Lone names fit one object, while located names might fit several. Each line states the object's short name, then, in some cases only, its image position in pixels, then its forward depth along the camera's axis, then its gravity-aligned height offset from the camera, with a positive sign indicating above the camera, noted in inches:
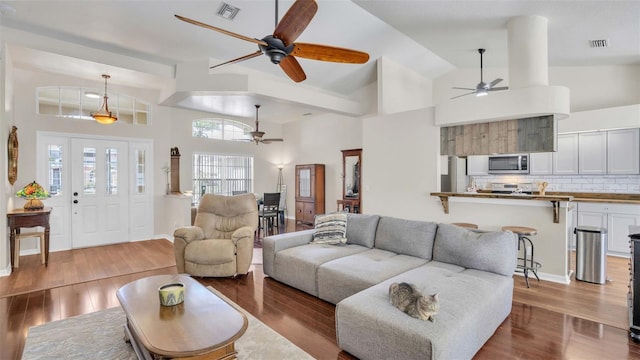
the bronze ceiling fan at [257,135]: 277.4 +40.3
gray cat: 77.9 -32.9
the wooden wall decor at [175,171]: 269.0 +7.2
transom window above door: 214.2 +57.5
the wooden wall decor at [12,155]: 171.3 +14.3
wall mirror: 300.2 +5.6
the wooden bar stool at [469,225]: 168.2 -26.3
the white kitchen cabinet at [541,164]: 233.2 +11.2
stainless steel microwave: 244.4 +11.5
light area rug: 89.7 -51.6
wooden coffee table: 65.9 -35.8
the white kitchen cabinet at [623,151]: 196.5 +17.4
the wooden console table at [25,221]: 166.2 -23.4
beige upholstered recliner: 154.2 -36.5
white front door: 224.8 -9.8
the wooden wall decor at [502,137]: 159.3 +23.8
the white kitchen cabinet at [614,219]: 191.2 -27.1
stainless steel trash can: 149.1 -38.4
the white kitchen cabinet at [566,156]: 221.0 +16.3
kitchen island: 152.6 -22.2
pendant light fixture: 190.7 +39.7
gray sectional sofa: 77.3 -35.6
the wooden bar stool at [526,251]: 147.2 -37.3
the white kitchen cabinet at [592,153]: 208.8 +17.7
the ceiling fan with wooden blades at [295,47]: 87.0 +45.2
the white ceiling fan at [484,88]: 185.5 +55.8
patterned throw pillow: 158.1 -26.9
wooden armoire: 334.3 -14.7
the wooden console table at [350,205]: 296.6 -25.9
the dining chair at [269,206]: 279.4 -25.9
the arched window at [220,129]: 306.8 +53.7
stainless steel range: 243.3 -8.2
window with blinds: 311.7 +5.4
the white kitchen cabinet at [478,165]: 264.8 +11.6
